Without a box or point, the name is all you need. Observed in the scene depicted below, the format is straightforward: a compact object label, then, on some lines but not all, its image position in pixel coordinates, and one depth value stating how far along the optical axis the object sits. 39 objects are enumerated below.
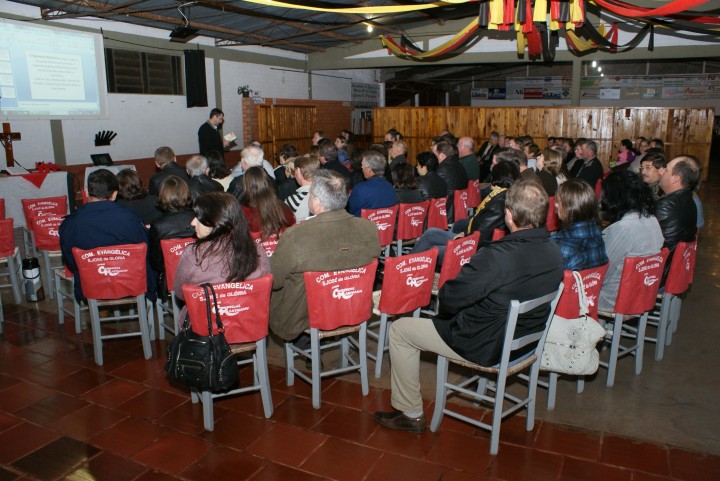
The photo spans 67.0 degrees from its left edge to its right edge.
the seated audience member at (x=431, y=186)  5.53
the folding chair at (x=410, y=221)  5.05
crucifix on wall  7.21
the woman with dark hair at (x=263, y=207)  3.69
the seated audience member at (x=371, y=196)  4.80
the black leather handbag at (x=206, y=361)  2.54
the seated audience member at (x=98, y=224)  3.60
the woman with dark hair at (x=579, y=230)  3.09
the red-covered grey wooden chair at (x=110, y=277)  3.30
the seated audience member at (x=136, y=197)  4.30
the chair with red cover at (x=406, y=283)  3.01
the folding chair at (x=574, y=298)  2.76
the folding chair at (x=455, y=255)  3.37
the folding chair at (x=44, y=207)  4.82
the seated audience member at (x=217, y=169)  5.35
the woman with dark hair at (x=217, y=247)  2.71
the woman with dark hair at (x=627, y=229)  3.39
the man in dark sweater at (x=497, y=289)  2.38
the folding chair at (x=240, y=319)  2.57
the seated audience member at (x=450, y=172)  5.99
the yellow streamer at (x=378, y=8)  6.36
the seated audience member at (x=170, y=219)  3.60
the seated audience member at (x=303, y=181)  4.29
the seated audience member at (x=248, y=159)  4.79
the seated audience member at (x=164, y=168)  4.98
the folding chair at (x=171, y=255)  3.46
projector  8.83
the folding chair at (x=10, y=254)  4.12
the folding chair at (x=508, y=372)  2.44
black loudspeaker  10.09
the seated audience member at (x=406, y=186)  5.29
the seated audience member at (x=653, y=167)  4.94
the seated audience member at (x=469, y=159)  7.27
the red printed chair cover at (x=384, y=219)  4.64
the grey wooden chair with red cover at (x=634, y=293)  3.15
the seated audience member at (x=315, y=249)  2.91
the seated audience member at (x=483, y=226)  4.09
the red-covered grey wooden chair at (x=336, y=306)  2.79
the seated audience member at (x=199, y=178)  4.54
